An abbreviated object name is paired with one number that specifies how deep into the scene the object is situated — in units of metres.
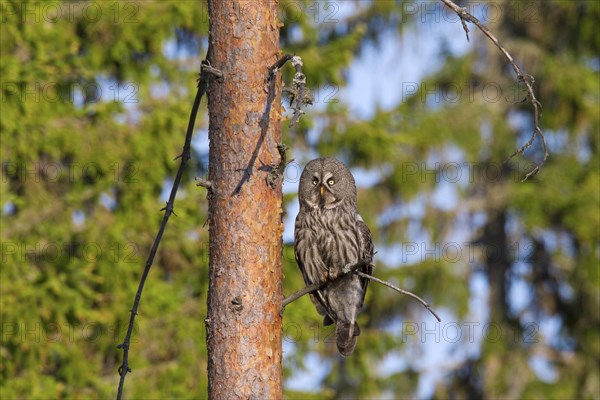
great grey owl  13.16
